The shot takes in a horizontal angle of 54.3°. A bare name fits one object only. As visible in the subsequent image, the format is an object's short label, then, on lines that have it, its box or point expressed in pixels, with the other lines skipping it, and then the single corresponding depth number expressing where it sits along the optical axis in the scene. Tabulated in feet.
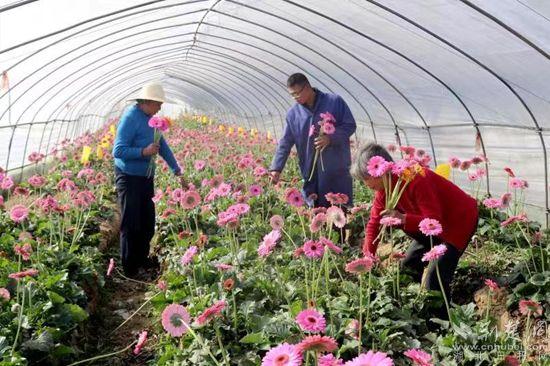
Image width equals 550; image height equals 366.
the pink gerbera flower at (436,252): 8.23
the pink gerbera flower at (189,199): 12.06
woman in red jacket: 11.10
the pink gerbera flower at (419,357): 4.81
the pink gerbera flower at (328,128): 14.61
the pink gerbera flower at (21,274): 8.65
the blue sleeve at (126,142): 17.39
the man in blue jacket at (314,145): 17.51
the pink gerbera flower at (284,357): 4.24
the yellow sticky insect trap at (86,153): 25.50
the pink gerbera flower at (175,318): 6.57
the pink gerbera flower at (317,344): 4.49
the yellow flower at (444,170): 19.42
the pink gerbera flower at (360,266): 7.04
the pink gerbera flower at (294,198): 12.30
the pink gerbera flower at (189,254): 9.36
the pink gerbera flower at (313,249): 8.59
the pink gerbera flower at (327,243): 8.30
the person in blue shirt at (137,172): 17.51
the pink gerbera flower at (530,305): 7.79
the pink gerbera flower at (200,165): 19.37
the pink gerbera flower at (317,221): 9.91
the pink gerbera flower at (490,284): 8.93
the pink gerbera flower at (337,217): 10.17
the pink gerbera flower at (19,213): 11.79
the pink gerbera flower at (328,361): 4.43
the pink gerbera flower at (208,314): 6.19
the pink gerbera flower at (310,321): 5.51
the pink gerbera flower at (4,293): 9.61
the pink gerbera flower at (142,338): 7.02
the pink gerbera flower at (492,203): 13.16
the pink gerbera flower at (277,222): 10.67
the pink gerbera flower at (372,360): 3.97
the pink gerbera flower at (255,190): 15.26
